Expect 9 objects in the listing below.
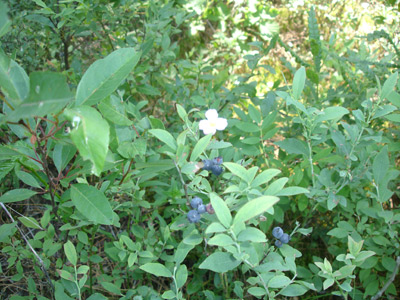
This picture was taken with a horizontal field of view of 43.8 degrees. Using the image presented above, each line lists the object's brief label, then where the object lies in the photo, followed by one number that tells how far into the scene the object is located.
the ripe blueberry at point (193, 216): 0.41
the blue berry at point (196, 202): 0.42
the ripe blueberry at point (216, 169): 0.47
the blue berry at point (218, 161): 0.47
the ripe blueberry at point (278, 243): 0.46
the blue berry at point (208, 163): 0.47
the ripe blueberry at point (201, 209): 0.41
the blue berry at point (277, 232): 0.45
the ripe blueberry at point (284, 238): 0.45
